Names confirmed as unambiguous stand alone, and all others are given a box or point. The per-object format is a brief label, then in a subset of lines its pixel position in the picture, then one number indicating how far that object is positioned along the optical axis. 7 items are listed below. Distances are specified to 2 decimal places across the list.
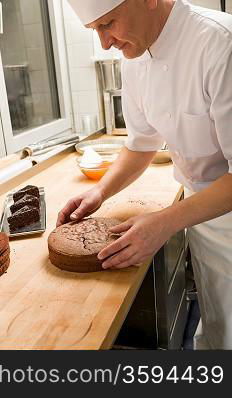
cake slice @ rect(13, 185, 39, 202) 1.42
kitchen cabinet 1.47
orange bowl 1.78
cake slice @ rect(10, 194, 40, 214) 1.32
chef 1.00
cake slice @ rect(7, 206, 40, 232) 1.26
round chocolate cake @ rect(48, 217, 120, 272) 1.01
